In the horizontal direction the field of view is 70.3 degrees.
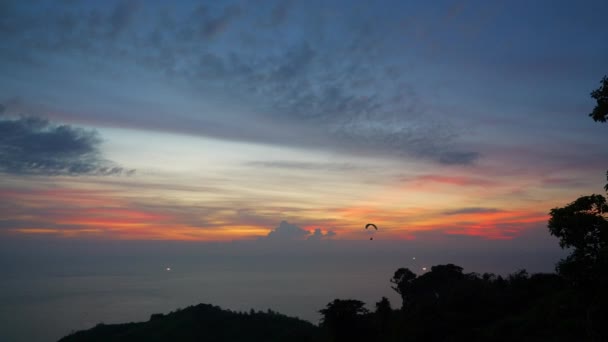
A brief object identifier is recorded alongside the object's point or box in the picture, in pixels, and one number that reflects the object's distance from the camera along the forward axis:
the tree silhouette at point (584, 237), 12.23
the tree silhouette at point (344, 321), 34.47
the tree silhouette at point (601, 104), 11.74
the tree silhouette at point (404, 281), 68.00
